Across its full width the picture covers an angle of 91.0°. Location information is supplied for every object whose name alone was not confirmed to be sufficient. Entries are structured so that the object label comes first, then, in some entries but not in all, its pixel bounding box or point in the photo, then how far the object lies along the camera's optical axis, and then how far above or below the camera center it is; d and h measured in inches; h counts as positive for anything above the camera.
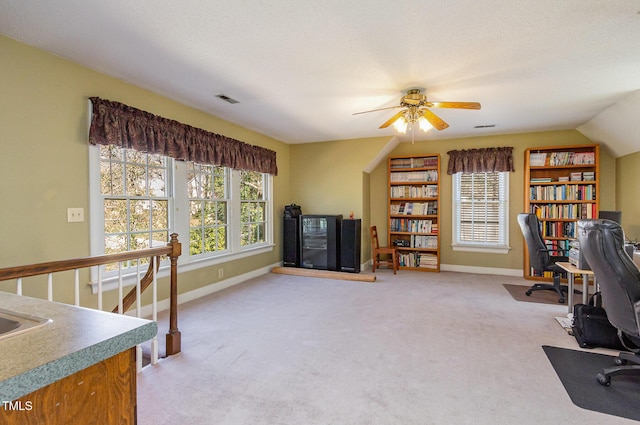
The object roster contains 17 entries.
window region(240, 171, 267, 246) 195.8 +1.2
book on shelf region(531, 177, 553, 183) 200.7 +18.7
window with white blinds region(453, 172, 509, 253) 214.2 -1.2
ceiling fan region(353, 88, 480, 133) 122.0 +41.1
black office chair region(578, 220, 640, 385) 77.7 -17.4
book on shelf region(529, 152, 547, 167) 200.1 +32.1
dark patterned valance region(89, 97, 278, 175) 111.3 +31.5
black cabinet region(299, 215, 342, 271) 214.7 -22.1
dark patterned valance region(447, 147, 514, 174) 207.9 +33.2
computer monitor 158.2 -3.2
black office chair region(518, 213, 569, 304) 159.5 -22.4
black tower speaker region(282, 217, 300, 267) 224.1 -22.5
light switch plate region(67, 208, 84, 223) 105.7 -1.6
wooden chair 216.4 -31.3
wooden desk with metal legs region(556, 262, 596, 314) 117.2 -26.9
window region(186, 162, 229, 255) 158.1 +1.1
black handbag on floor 101.0 -39.5
